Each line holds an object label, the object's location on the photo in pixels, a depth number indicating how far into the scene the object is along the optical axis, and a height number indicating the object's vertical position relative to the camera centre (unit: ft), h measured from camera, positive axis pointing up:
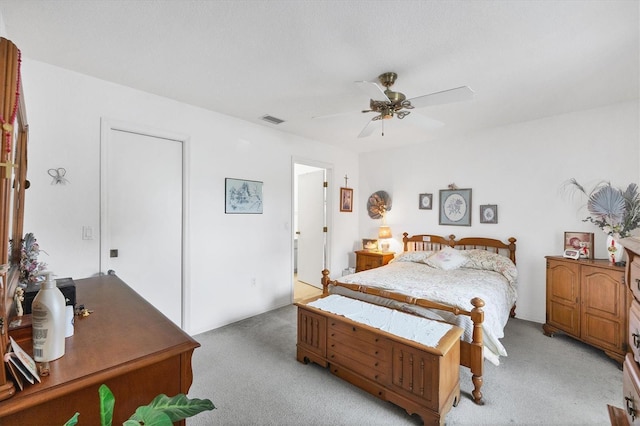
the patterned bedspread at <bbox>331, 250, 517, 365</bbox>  7.42 -2.32
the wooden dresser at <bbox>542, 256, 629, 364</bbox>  8.67 -2.90
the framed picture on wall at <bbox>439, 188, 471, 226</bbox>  13.78 +0.30
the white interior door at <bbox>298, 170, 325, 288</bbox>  16.60 -0.84
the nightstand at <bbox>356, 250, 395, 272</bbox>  15.10 -2.46
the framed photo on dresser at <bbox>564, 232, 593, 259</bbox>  10.53 -1.09
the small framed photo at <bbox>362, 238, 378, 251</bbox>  16.19 -1.82
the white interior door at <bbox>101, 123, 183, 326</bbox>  8.82 -0.13
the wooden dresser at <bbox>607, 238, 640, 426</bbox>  3.12 -1.61
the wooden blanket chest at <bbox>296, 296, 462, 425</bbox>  6.01 -3.53
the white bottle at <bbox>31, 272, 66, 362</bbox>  3.08 -1.18
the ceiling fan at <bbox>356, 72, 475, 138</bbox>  6.70 +2.84
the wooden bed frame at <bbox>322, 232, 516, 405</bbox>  6.84 -2.41
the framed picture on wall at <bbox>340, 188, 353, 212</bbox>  16.74 +0.77
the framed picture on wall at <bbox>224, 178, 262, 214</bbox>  11.55 +0.66
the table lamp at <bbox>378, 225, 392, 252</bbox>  15.96 -1.28
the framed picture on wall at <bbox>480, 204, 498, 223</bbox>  12.97 +0.01
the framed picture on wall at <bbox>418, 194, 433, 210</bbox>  15.02 +0.62
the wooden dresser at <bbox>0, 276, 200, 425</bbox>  2.75 -1.70
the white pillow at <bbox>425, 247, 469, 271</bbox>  12.00 -1.96
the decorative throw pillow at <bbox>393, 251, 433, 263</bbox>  13.37 -2.05
